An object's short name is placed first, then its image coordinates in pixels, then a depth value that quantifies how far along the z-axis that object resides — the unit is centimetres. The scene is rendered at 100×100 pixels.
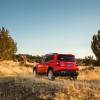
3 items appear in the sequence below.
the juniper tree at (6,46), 5622
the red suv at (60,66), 2367
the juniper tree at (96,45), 6332
